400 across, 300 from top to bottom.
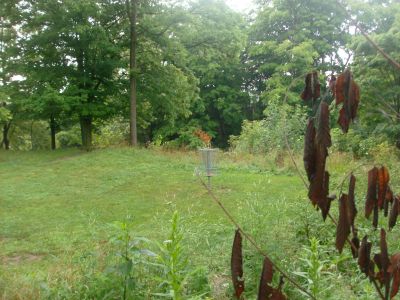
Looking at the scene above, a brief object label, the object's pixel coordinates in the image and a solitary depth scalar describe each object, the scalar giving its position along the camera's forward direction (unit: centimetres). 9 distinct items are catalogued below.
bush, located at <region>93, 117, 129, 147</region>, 2116
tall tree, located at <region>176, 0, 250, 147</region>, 2888
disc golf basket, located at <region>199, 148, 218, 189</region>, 918
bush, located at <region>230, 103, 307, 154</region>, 1433
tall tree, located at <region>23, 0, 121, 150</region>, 1580
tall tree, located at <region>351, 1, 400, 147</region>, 1270
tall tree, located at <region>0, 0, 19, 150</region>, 1669
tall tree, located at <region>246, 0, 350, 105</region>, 2578
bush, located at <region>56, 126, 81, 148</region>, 2781
